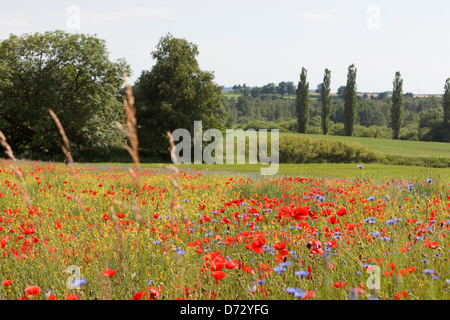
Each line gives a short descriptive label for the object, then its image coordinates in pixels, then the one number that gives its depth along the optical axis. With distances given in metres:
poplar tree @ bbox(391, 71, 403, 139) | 67.06
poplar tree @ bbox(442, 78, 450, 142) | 67.78
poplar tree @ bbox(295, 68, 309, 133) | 72.62
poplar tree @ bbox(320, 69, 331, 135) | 70.50
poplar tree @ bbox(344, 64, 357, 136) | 67.94
